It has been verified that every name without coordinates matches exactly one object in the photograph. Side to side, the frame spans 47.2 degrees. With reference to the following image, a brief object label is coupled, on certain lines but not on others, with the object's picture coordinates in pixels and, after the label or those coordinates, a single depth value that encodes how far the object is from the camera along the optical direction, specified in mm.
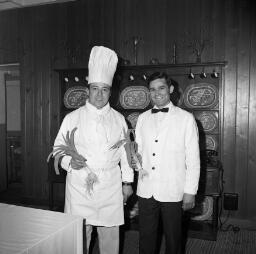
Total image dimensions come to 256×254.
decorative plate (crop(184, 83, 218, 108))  3438
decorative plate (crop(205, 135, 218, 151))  3521
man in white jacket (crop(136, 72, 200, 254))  2100
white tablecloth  1034
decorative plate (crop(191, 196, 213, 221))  3479
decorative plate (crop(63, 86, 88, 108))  3955
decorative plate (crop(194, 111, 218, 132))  3490
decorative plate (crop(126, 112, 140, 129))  3736
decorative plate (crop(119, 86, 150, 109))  3697
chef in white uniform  2137
